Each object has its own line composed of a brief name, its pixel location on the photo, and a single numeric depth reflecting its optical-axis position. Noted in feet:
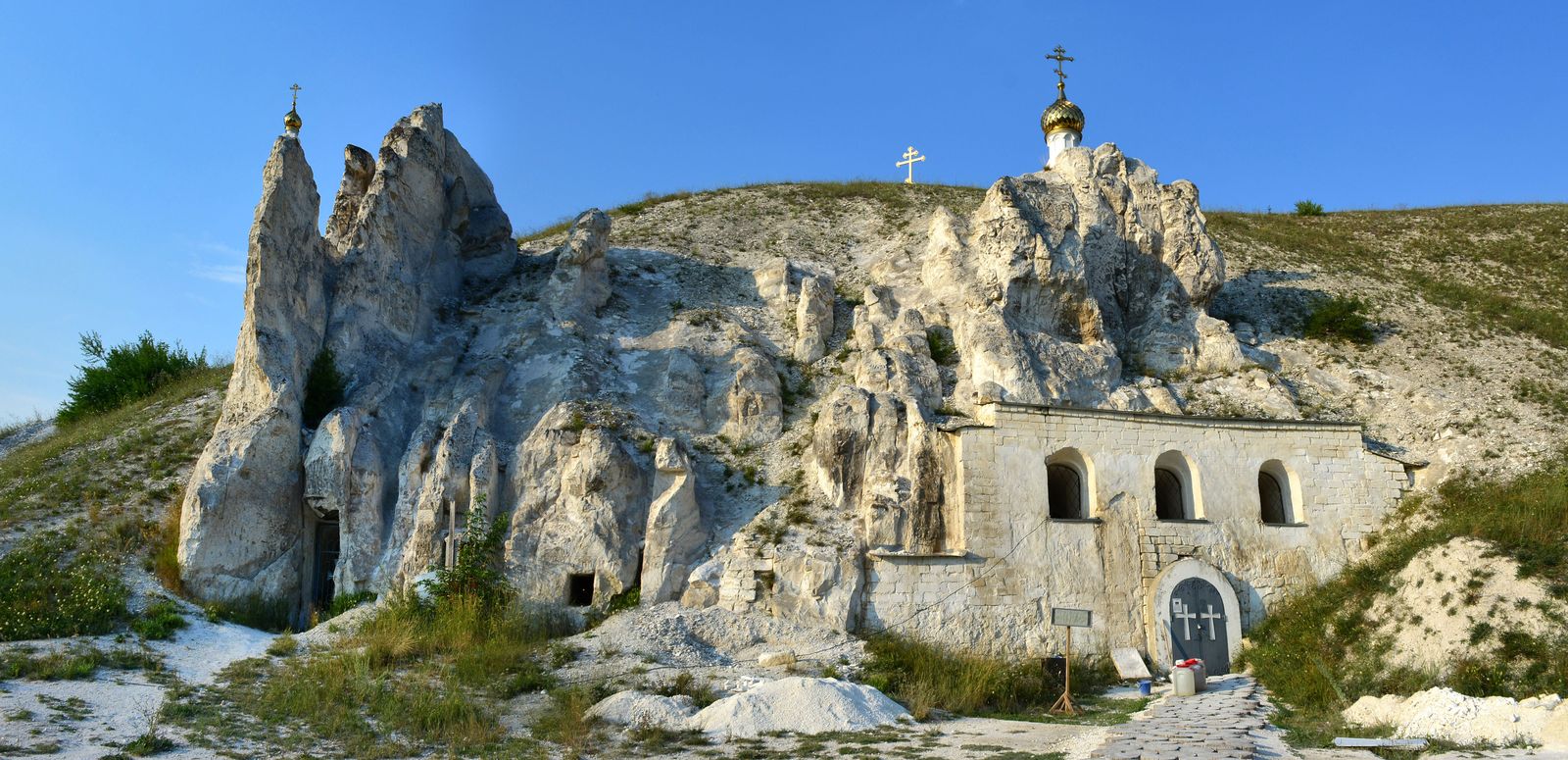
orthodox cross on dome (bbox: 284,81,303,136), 83.05
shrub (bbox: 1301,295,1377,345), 92.63
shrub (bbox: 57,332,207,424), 92.89
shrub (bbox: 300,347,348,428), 69.72
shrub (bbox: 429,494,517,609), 60.85
